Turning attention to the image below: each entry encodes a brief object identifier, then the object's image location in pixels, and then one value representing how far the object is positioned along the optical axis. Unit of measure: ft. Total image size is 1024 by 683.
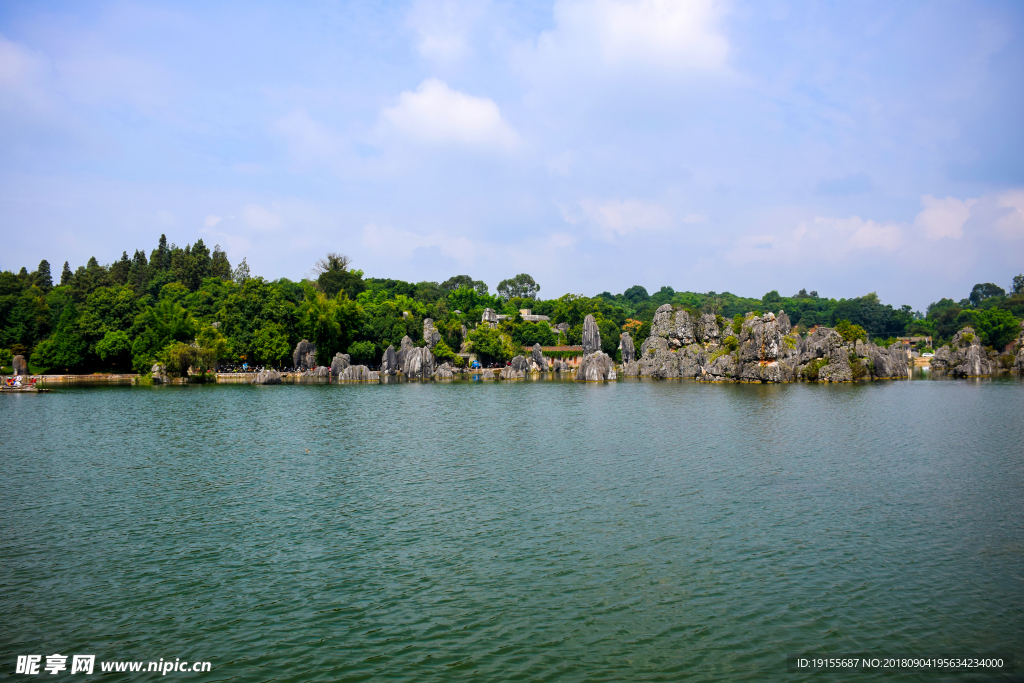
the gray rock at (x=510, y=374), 304.09
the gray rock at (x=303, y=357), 282.36
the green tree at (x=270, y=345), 265.13
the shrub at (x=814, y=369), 246.68
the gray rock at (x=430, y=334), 315.58
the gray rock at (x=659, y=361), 302.25
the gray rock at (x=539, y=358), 341.41
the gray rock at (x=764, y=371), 242.17
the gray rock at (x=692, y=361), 293.64
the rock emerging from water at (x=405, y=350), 296.30
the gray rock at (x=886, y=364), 266.57
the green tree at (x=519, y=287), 581.53
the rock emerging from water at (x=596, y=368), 276.00
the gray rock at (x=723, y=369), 257.96
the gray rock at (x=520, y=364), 312.50
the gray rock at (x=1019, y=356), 280.72
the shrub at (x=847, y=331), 259.39
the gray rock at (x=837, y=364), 241.55
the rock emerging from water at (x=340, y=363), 275.18
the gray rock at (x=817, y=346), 247.50
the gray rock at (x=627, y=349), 349.61
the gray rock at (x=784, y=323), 270.38
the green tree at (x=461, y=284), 548.31
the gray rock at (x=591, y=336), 357.00
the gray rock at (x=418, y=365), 293.23
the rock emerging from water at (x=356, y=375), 271.69
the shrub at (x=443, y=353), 312.50
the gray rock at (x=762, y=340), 243.81
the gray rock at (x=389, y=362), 291.99
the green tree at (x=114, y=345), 249.55
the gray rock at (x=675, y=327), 303.07
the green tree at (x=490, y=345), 328.08
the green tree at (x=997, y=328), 340.18
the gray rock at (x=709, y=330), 296.10
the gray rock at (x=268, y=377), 248.32
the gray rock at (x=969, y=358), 277.64
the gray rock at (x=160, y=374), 240.12
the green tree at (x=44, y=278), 341.62
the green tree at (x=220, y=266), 390.62
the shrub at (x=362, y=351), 293.02
